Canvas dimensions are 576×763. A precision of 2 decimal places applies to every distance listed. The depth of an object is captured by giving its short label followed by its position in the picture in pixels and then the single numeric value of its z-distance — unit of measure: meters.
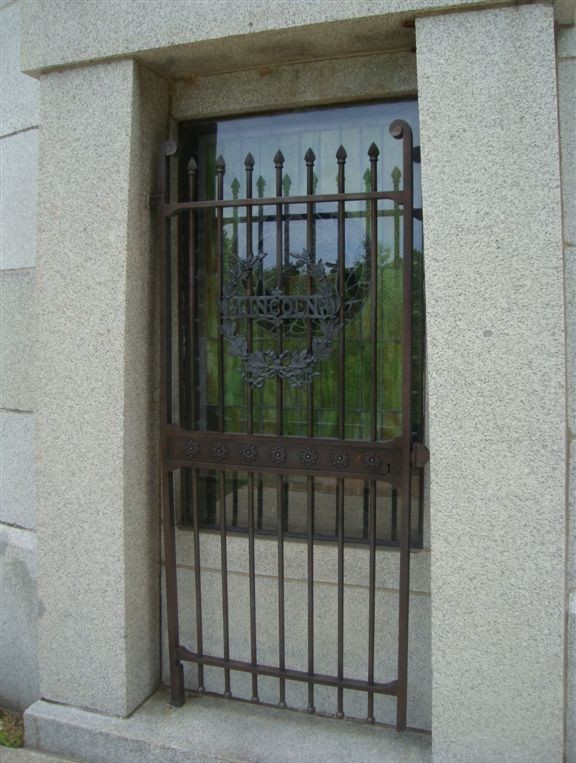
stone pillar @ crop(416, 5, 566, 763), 2.83
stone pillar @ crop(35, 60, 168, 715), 3.44
